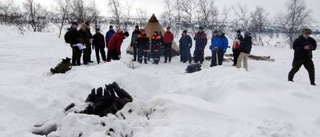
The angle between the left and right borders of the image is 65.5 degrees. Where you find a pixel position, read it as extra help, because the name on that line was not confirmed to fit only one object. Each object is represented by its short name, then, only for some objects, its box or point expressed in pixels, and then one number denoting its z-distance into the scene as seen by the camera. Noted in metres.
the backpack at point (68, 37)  7.61
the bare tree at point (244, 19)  27.51
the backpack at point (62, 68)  6.43
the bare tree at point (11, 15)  23.10
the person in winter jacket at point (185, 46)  10.20
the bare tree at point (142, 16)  29.90
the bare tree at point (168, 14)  27.61
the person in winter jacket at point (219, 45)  9.10
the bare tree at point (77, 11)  19.58
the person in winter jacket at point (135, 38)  9.70
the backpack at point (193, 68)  8.14
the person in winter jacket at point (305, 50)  6.46
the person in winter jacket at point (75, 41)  7.62
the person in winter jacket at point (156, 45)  9.64
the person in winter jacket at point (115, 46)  8.33
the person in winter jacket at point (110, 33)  9.89
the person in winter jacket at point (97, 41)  8.78
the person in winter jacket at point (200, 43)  10.08
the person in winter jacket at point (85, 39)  8.08
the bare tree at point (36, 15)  20.83
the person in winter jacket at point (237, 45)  8.60
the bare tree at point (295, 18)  25.71
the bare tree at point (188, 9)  23.97
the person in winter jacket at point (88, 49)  8.25
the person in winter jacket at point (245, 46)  8.27
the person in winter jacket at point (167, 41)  10.08
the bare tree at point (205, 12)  23.36
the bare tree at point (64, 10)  19.58
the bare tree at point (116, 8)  23.15
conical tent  11.43
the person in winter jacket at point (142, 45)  9.52
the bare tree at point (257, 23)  26.99
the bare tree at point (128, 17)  25.32
